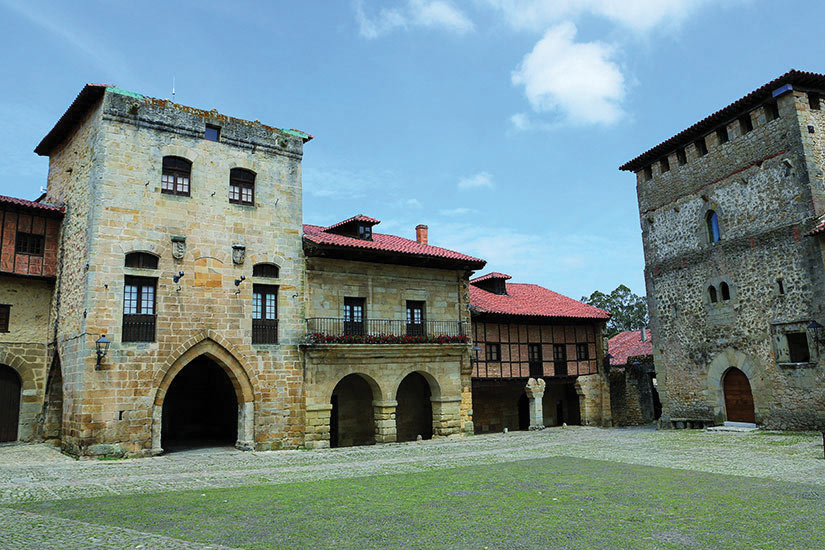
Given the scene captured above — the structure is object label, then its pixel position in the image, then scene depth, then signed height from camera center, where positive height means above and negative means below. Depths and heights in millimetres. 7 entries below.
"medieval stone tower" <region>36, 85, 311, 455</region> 16750 +3773
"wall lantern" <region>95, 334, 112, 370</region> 16188 +1143
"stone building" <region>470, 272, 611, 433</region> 26672 +608
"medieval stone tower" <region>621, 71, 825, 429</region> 19203 +4000
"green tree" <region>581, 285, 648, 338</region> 57500 +6253
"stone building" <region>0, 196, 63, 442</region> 18562 +2198
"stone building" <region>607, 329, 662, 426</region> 30312 -996
